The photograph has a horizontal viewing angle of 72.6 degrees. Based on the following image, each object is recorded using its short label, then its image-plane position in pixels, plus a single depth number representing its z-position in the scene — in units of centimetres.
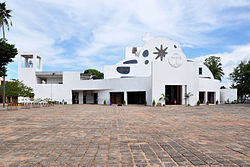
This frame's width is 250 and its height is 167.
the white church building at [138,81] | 2475
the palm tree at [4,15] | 1917
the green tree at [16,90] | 2618
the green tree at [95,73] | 5761
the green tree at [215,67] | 4515
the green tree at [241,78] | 3738
